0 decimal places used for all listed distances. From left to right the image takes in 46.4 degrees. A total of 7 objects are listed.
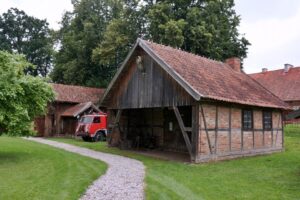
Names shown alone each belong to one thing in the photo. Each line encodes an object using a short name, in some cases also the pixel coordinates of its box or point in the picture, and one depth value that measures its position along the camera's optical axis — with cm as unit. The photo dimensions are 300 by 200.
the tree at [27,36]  5628
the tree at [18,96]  1488
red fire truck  2784
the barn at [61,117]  3441
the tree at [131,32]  3338
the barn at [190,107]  1656
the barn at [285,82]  3831
